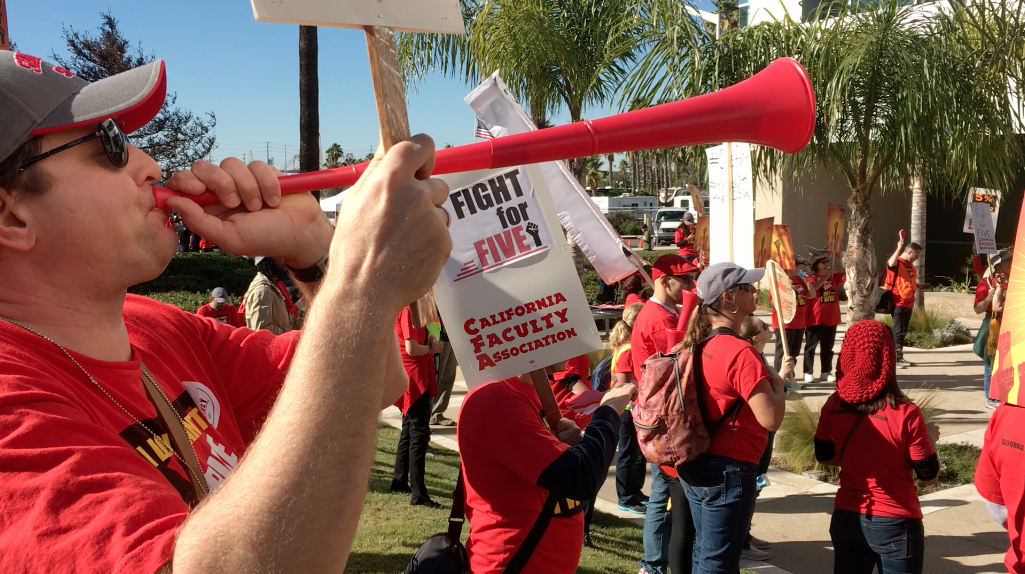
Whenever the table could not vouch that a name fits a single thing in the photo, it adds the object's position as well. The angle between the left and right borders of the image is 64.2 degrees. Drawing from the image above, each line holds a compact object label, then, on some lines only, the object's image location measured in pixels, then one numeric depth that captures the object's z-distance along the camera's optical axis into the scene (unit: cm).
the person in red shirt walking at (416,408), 633
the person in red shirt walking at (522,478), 285
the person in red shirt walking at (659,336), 491
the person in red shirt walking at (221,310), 820
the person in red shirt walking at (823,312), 1047
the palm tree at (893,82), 648
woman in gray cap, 399
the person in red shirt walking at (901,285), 1173
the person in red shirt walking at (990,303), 814
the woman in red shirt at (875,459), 391
